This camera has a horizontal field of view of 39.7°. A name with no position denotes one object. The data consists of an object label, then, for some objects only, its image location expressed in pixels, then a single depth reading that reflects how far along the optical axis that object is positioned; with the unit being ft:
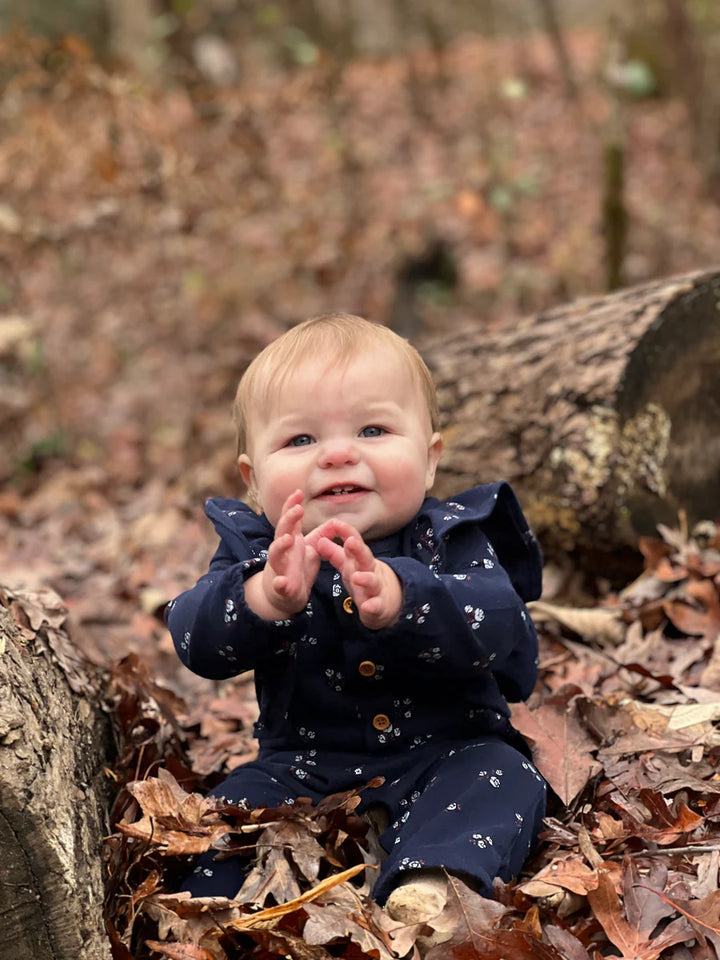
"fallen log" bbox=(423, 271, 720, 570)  13.89
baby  7.55
